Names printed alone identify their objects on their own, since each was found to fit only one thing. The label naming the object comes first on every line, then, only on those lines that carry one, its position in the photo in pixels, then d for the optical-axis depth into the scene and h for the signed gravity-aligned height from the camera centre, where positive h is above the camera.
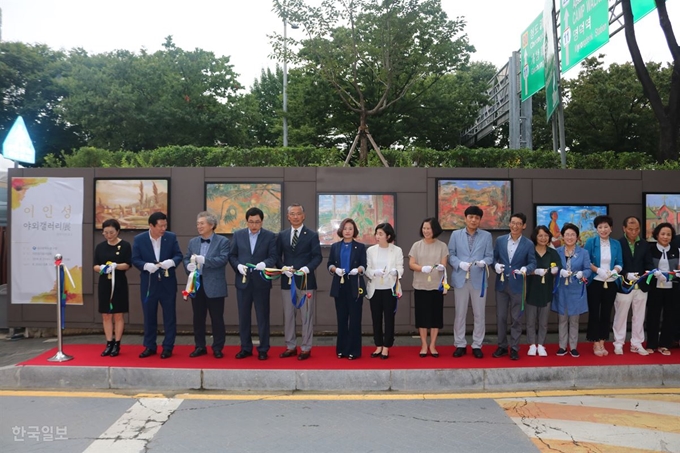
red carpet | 6.28 -1.54
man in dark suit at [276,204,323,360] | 6.77 -0.42
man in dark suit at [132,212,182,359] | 6.82 -0.62
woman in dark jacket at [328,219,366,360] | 6.75 -0.69
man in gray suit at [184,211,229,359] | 6.74 -0.56
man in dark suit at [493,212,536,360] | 6.70 -0.54
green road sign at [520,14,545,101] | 11.45 +3.85
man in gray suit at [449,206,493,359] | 6.82 -0.53
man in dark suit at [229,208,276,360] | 6.75 -0.55
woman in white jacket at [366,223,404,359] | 6.73 -0.62
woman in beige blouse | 6.76 -0.58
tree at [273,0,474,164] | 11.52 +4.49
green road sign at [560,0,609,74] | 9.13 +3.61
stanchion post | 6.50 -1.10
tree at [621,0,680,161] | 10.10 +2.50
